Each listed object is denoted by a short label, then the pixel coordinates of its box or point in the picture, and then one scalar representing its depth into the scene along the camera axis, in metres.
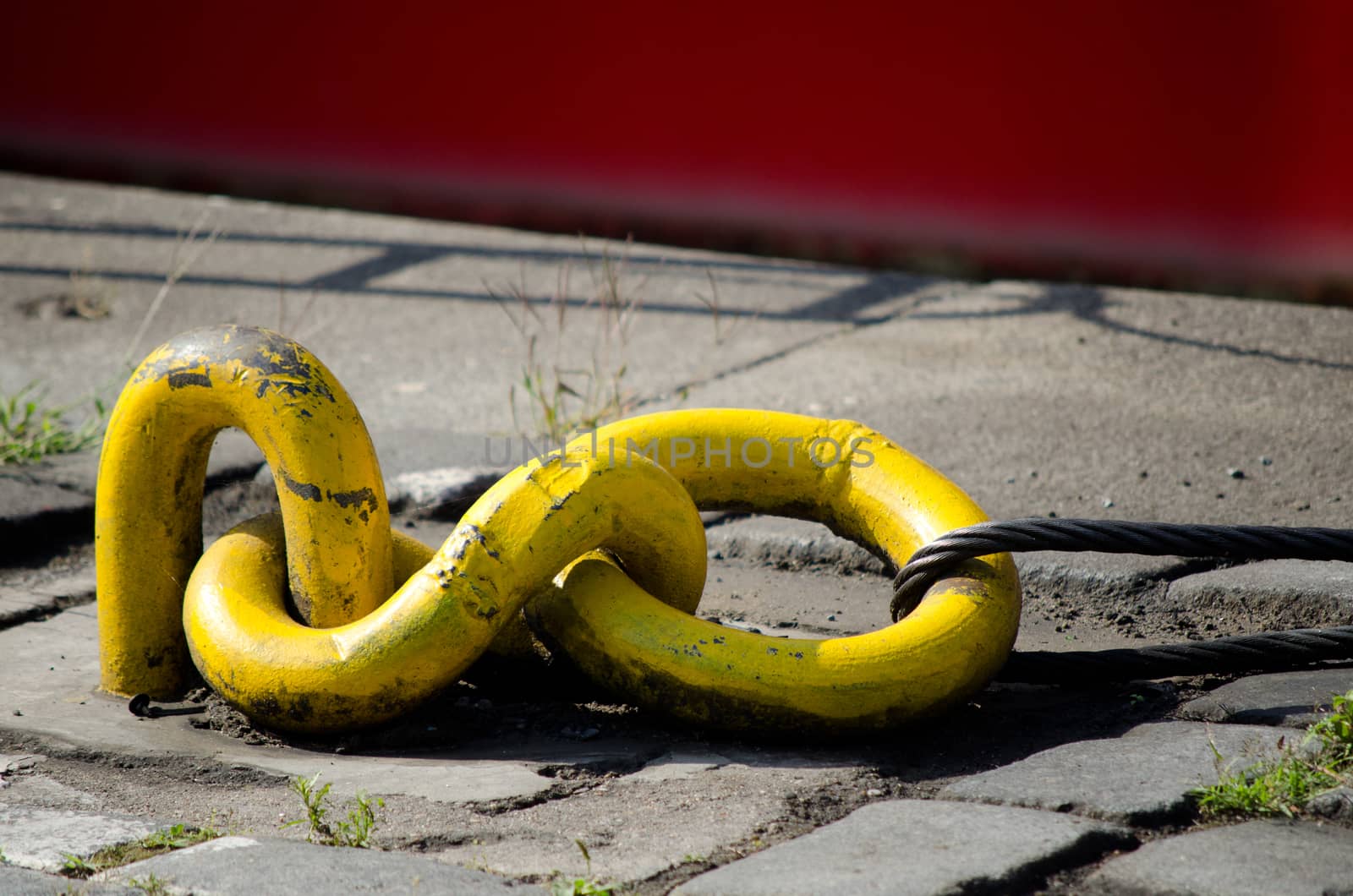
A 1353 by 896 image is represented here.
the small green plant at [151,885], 4.56
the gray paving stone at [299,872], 4.55
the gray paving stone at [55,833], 4.62
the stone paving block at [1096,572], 5.02
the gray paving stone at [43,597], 5.07
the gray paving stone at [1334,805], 4.61
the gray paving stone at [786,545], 5.13
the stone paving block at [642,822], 4.60
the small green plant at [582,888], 4.55
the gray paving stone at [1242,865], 4.53
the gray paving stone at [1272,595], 4.94
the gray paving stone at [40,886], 4.57
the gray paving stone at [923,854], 4.54
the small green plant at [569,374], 5.41
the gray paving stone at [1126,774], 4.63
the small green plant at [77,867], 4.60
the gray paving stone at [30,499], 5.24
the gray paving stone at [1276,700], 4.74
